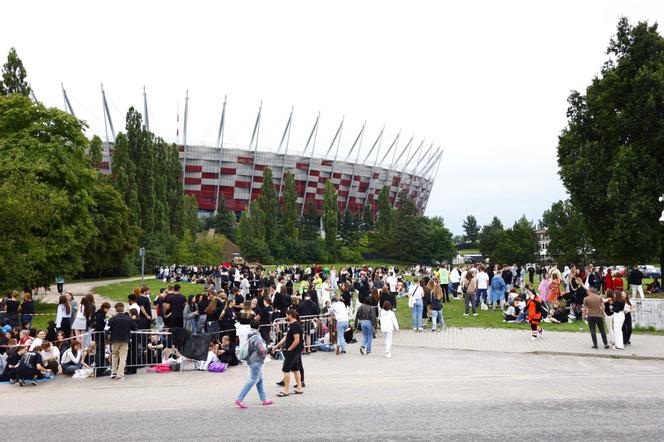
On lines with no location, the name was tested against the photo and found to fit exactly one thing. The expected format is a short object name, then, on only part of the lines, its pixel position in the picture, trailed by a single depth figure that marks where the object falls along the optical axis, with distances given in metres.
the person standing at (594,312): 13.84
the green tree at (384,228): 81.38
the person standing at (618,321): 13.86
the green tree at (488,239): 91.68
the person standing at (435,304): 17.77
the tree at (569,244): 58.69
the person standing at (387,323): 13.77
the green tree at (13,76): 33.97
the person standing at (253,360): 8.84
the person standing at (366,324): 14.16
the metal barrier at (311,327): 14.68
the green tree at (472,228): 148.00
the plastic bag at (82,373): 12.12
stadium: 92.44
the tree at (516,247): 62.81
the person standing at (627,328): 14.50
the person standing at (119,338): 11.52
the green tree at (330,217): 81.62
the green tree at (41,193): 22.40
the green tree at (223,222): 84.25
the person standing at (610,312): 14.47
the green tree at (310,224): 85.00
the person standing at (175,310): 13.92
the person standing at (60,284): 32.44
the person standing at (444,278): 24.56
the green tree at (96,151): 55.50
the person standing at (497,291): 22.44
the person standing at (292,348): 9.55
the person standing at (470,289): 20.67
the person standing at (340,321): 14.55
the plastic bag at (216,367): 12.55
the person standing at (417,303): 17.27
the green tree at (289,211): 80.94
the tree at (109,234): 41.98
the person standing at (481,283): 21.98
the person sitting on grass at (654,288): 25.05
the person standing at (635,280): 20.07
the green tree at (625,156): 23.20
